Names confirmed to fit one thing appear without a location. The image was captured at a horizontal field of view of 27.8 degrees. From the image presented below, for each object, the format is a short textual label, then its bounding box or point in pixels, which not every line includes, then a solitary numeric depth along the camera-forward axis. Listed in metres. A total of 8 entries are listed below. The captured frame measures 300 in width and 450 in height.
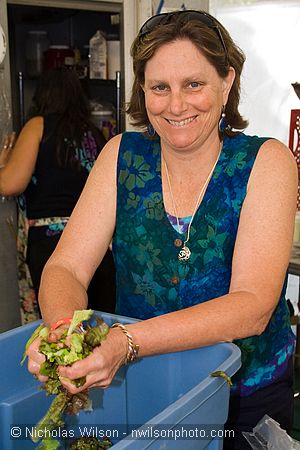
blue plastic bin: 1.09
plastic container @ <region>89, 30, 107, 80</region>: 3.64
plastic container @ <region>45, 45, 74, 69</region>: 3.97
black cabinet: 3.82
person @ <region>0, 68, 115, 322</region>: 2.89
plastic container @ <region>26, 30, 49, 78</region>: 4.07
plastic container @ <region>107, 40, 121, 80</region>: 3.62
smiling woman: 1.28
